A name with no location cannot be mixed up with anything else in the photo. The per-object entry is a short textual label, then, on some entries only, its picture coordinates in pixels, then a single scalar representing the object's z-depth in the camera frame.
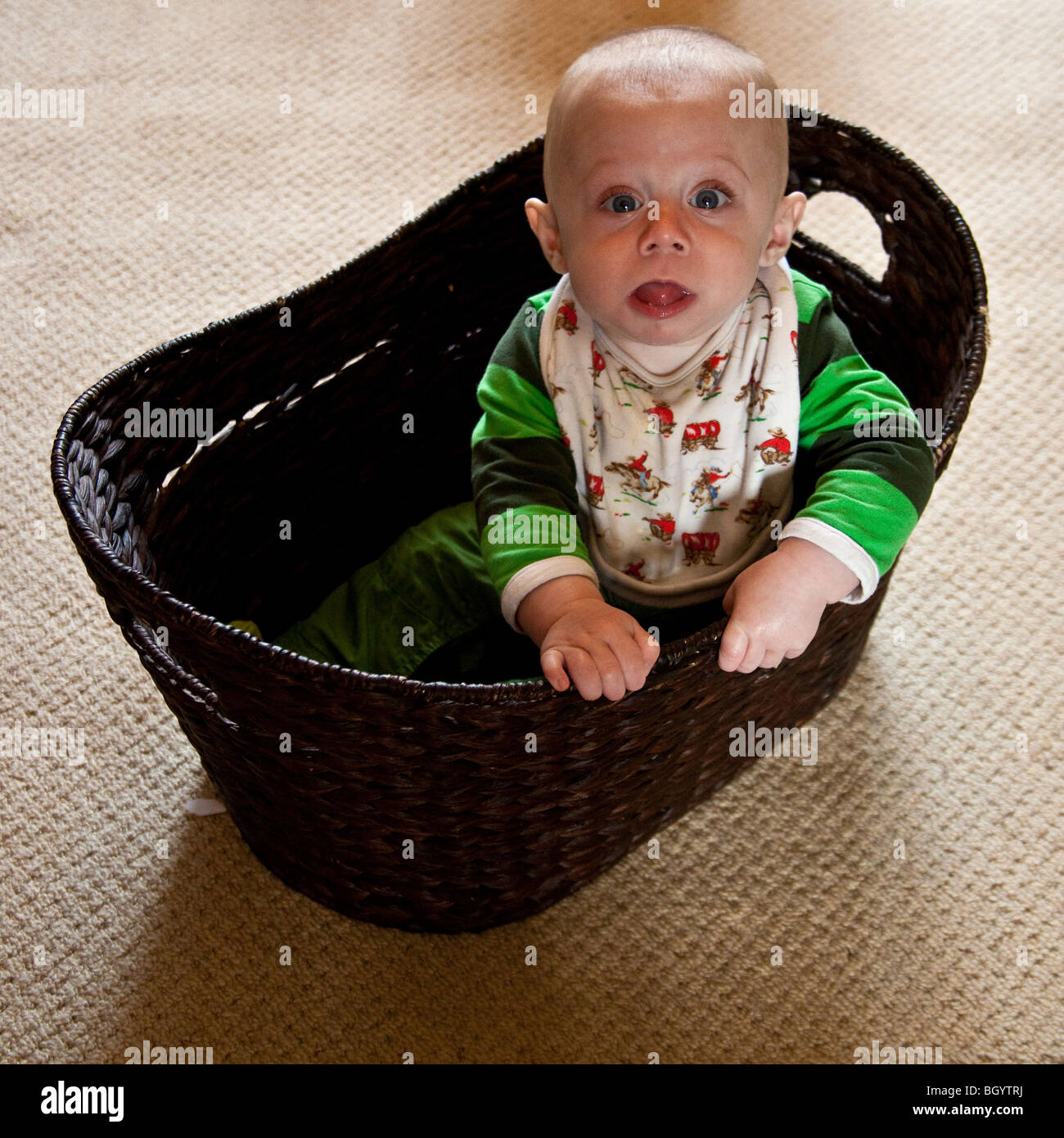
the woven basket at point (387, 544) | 0.67
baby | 0.72
